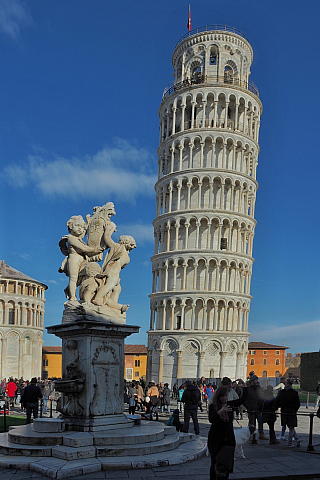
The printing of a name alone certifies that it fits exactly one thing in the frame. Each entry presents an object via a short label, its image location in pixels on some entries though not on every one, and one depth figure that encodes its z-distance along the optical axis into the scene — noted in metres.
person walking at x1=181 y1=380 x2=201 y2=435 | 13.20
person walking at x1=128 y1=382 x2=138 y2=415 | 18.53
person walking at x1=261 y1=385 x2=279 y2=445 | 12.58
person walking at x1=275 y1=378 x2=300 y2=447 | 12.10
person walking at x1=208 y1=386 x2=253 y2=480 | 6.39
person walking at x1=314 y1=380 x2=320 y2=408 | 23.45
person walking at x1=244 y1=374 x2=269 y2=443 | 13.12
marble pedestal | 10.05
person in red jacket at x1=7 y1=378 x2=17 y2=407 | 24.98
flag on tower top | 59.21
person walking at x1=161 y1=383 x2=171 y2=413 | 21.17
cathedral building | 78.38
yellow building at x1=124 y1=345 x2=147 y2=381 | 104.25
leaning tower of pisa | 52.19
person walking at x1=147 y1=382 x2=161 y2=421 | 17.37
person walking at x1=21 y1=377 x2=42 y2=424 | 14.95
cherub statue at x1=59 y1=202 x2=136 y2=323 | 11.14
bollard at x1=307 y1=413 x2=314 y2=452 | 11.20
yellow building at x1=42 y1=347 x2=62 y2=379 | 98.25
